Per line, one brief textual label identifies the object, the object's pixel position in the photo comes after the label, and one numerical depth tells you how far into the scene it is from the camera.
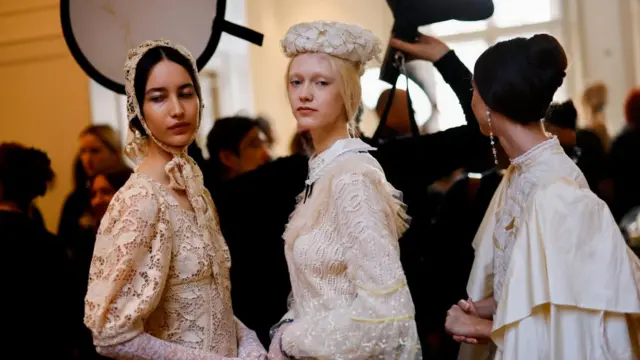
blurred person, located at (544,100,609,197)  3.08
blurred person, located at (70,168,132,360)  3.37
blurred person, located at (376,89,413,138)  3.14
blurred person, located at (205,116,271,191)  3.63
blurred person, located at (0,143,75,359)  3.20
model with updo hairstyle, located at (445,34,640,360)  2.14
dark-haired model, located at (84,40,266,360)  2.09
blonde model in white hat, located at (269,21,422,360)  2.11
